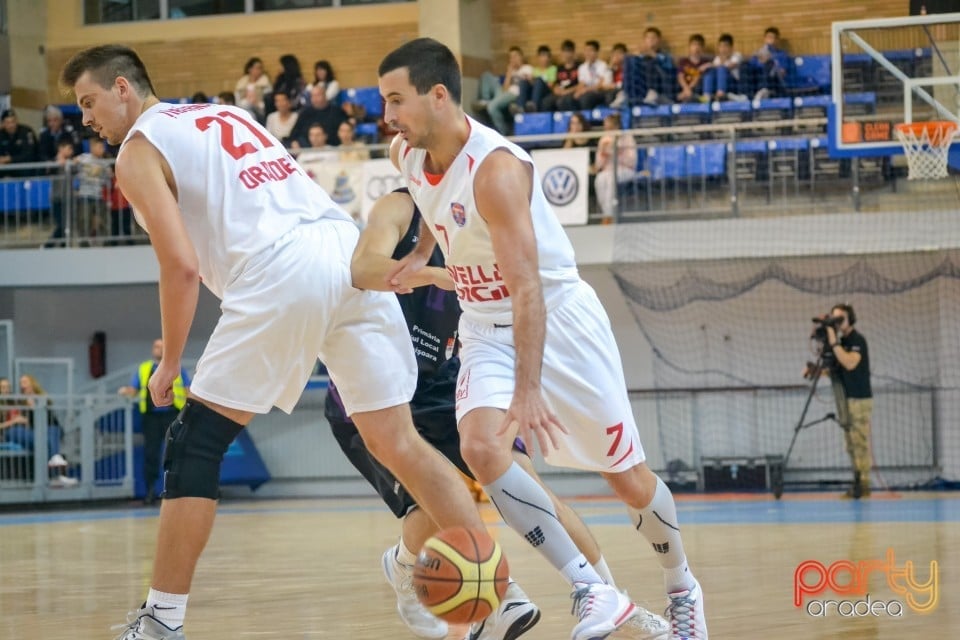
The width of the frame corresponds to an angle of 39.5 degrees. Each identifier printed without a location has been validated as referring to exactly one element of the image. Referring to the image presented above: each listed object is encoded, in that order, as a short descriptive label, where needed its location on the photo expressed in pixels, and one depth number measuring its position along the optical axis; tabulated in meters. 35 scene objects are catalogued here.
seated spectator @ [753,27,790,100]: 18.55
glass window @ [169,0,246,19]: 24.34
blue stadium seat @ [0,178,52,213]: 19.14
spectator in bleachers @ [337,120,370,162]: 17.81
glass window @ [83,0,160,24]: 24.66
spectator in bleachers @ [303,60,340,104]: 20.75
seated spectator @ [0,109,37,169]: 20.34
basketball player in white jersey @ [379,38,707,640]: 4.47
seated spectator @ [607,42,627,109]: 18.77
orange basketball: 4.32
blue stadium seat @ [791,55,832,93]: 19.09
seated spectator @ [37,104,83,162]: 20.45
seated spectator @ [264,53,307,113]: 21.06
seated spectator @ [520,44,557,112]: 19.77
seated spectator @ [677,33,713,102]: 18.70
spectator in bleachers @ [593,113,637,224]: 17.14
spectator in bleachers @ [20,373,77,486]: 16.81
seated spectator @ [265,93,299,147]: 19.94
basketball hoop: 13.80
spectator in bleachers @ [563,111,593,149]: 17.92
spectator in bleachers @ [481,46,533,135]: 19.83
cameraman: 15.17
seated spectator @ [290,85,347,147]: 19.38
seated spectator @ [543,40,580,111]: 19.41
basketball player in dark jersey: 5.23
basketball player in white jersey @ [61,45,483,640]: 4.55
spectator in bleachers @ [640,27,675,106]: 19.16
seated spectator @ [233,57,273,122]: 20.95
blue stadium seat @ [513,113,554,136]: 19.25
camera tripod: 15.46
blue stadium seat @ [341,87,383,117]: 21.45
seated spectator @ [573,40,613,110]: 19.19
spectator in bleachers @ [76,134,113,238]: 18.68
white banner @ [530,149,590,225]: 17.06
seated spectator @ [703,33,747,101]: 18.74
